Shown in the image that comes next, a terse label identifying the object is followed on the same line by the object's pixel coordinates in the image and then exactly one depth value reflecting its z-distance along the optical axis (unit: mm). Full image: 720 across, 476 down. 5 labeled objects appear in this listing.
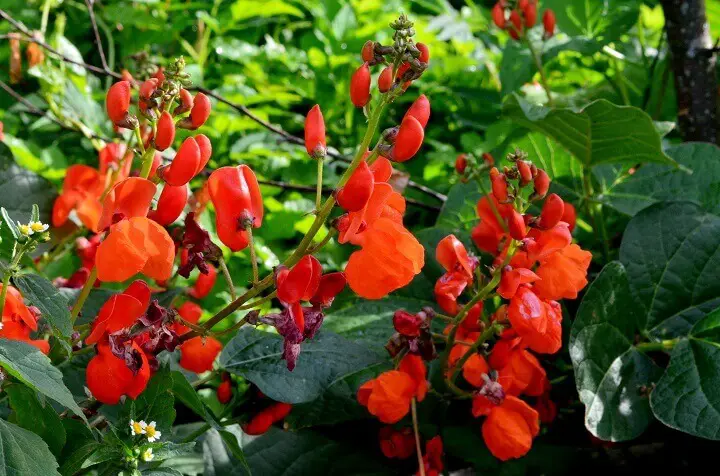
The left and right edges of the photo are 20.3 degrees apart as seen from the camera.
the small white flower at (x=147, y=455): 560
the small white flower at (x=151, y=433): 568
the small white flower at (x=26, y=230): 548
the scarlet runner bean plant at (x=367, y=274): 571
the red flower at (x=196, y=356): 649
